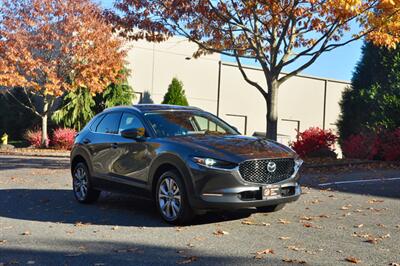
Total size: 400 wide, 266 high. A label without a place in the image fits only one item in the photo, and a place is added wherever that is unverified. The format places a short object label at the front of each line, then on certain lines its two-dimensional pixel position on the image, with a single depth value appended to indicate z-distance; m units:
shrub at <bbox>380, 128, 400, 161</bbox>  15.23
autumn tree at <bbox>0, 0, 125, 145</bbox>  24.22
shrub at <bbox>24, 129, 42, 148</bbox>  26.42
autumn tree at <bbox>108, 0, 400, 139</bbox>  13.34
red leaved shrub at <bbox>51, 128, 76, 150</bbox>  25.66
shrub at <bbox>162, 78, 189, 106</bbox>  28.78
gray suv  6.87
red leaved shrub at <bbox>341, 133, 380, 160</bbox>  15.96
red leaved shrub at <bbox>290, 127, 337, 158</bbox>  17.31
